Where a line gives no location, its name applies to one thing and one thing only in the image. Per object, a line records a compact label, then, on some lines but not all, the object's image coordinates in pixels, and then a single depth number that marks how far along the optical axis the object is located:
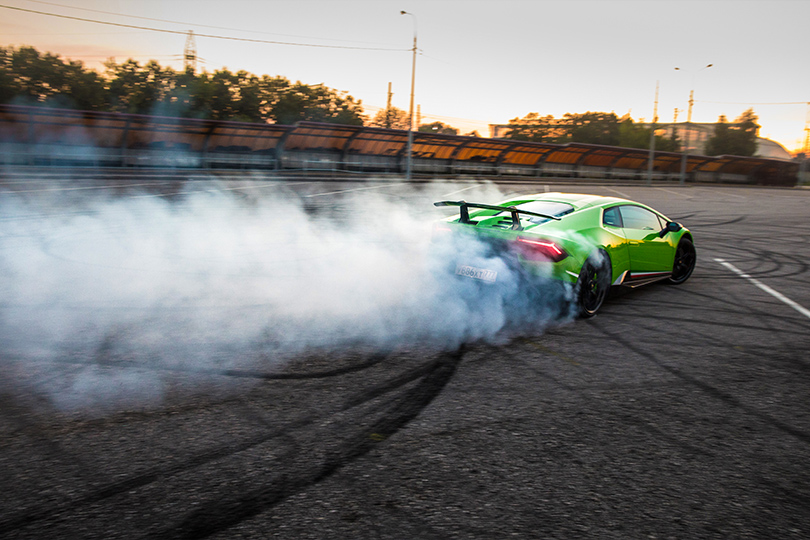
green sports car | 5.71
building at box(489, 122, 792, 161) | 147.62
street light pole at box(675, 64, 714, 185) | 46.35
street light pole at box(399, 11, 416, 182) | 29.42
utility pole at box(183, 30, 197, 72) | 68.64
